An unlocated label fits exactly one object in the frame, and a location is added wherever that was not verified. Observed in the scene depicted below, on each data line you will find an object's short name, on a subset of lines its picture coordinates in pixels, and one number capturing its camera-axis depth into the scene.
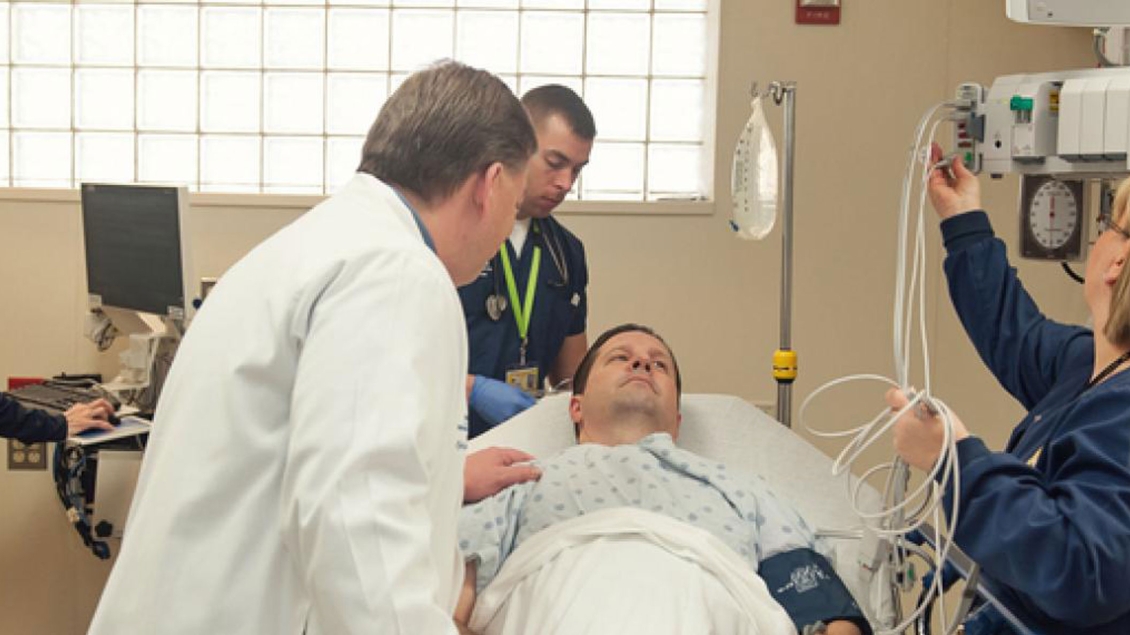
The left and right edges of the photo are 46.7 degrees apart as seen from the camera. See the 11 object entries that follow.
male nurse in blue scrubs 3.14
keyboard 3.69
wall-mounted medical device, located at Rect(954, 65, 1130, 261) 2.05
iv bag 3.04
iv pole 2.93
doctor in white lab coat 1.33
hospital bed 2.68
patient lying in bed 2.11
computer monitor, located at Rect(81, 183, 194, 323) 3.73
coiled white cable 1.74
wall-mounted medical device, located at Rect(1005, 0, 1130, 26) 2.18
